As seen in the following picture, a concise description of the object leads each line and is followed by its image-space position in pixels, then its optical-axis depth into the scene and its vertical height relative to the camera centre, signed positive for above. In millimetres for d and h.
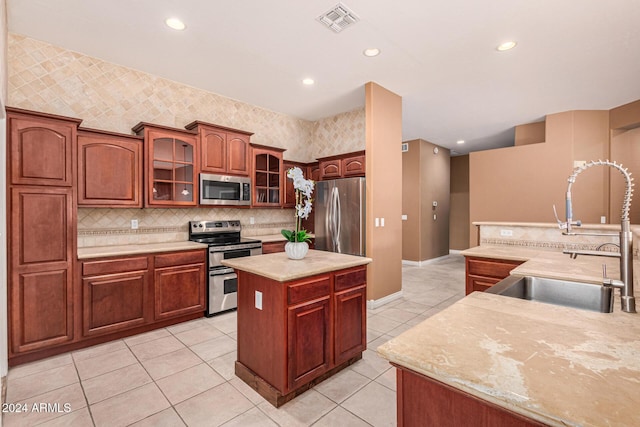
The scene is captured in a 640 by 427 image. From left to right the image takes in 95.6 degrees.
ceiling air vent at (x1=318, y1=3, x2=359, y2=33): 2428 +1692
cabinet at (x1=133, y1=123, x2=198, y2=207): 3270 +570
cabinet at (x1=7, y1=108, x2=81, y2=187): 2395 +576
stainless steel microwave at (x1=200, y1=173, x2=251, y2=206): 3698 +314
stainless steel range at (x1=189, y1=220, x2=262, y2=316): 3500 -515
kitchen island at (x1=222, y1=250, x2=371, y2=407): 1934 -786
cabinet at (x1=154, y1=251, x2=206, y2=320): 3135 -791
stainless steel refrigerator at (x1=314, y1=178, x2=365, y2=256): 3943 -50
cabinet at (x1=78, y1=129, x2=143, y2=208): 2852 +462
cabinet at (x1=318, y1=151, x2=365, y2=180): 4277 +726
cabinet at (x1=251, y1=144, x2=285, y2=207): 4300 +576
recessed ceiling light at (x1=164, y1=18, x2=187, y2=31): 2578 +1717
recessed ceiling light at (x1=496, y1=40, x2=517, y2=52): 2887 +1684
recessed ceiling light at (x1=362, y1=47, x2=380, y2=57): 3008 +1693
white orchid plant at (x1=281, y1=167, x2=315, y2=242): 2215 +42
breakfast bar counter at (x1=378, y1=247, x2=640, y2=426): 625 -407
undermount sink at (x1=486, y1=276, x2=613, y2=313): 1532 -453
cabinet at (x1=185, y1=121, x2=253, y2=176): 3686 +855
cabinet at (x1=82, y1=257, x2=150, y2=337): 2721 -798
